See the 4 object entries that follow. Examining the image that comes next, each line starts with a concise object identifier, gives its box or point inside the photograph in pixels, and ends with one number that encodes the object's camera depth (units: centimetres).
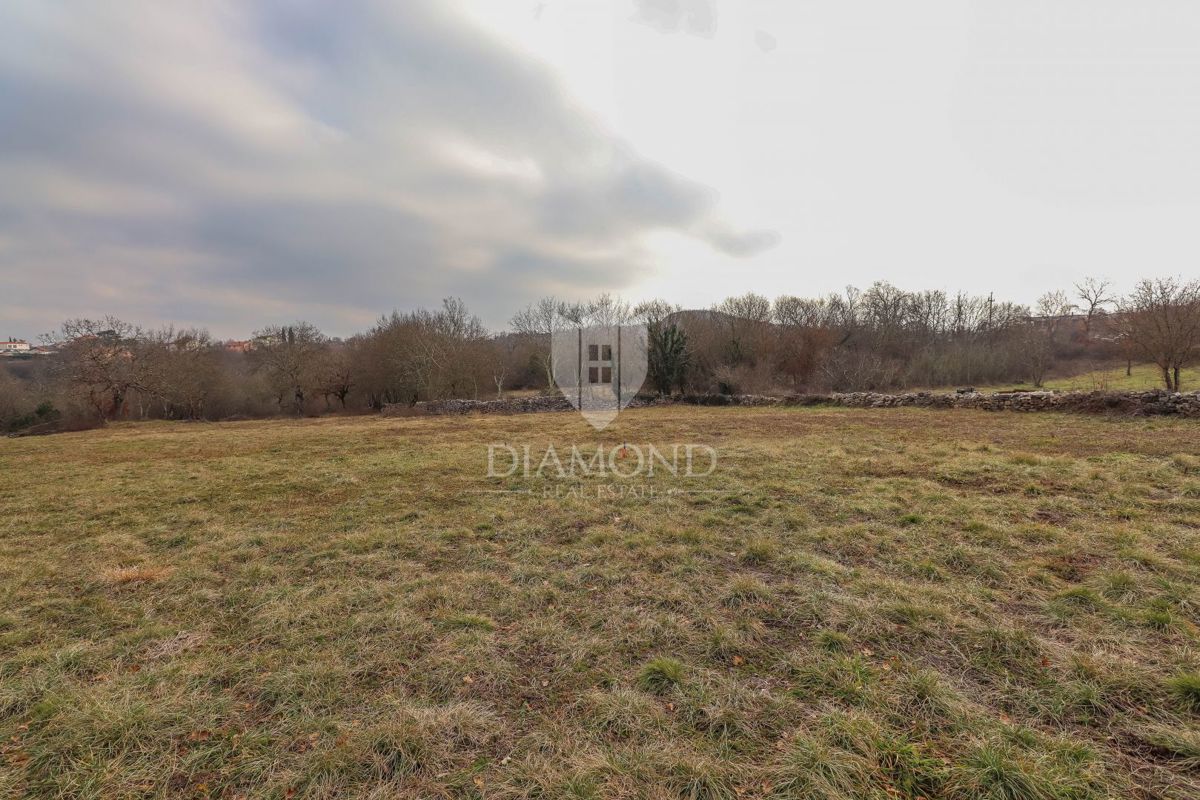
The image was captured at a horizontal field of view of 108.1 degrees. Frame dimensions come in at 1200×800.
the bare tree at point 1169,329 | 1310
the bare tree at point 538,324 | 3509
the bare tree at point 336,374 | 2906
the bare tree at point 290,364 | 2852
